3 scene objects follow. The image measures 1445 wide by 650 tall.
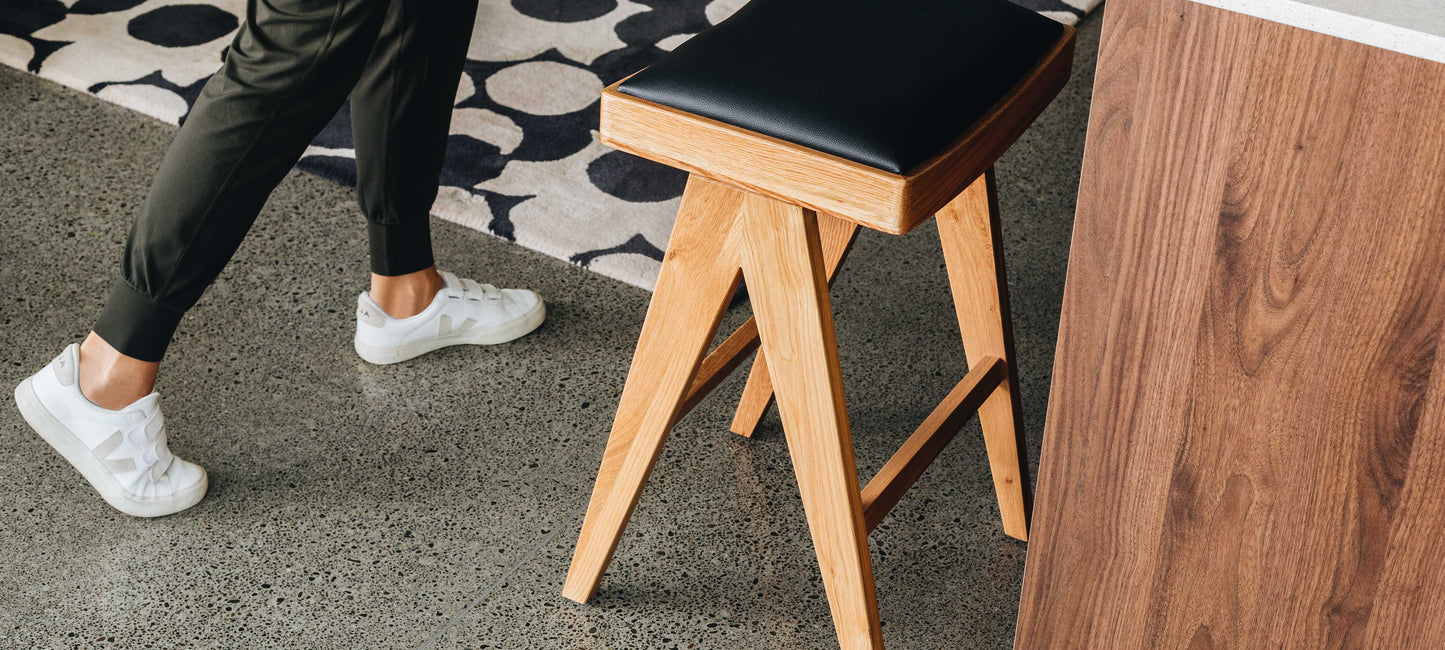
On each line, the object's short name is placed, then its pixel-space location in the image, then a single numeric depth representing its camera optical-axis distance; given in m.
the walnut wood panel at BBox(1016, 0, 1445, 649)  2.51
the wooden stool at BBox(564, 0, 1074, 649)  2.87
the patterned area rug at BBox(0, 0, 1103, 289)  4.05
